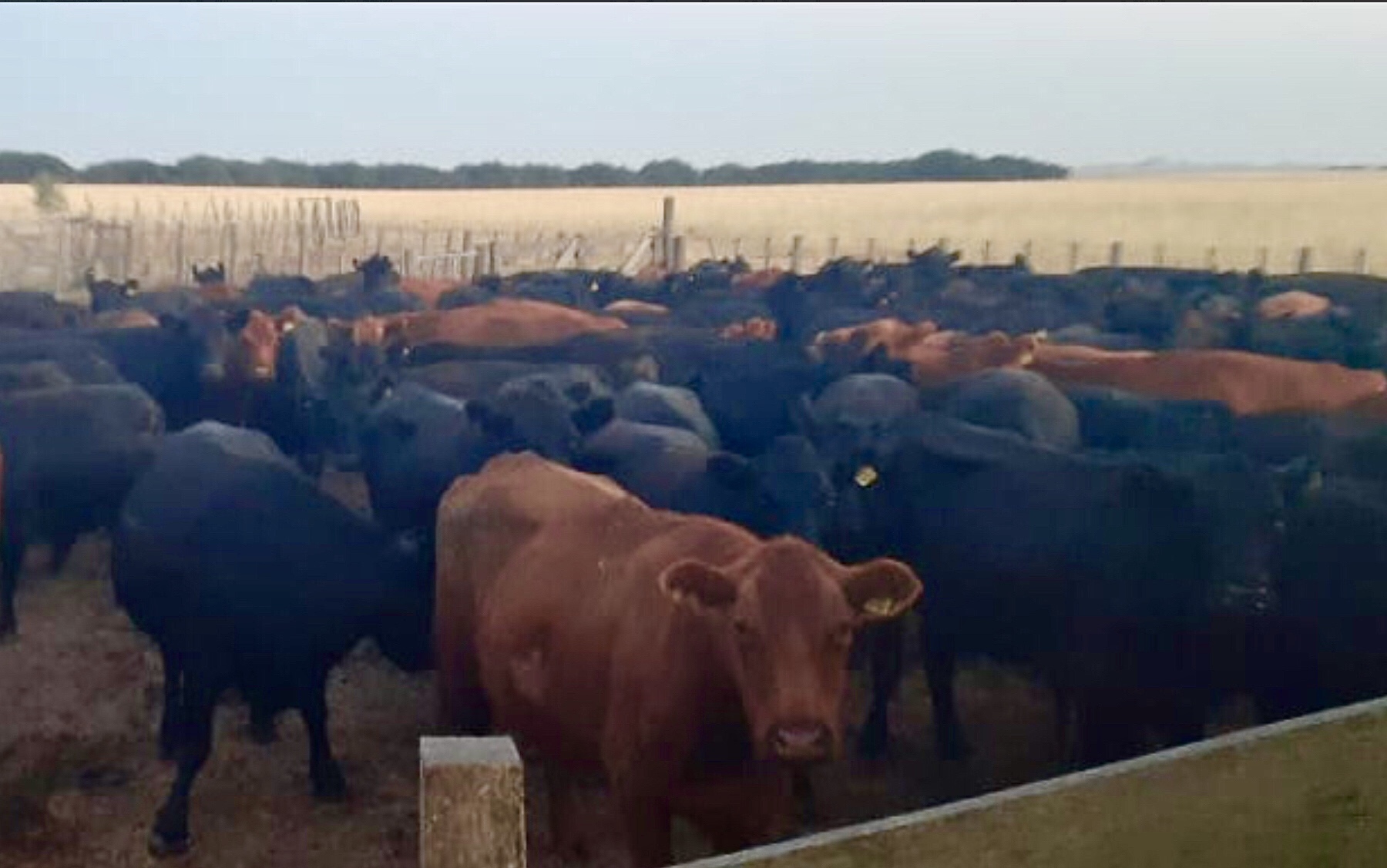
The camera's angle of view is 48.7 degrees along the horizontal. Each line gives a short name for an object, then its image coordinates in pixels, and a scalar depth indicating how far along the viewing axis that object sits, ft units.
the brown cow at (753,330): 49.18
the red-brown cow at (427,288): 64.90
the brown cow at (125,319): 50.48
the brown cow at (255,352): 44.11
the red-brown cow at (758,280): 69.41
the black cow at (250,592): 20.24
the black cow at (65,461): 30.55
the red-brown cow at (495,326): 48.03
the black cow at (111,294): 57.67
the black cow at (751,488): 23.84
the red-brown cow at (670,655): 14.07
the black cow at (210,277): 71.61
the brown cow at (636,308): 56.59
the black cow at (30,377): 36.14
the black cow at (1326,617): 19.03
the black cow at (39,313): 51.80
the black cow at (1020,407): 30.60
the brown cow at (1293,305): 53.91
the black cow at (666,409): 31.32
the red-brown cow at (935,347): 38.93
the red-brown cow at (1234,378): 33.76
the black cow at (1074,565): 19.42
